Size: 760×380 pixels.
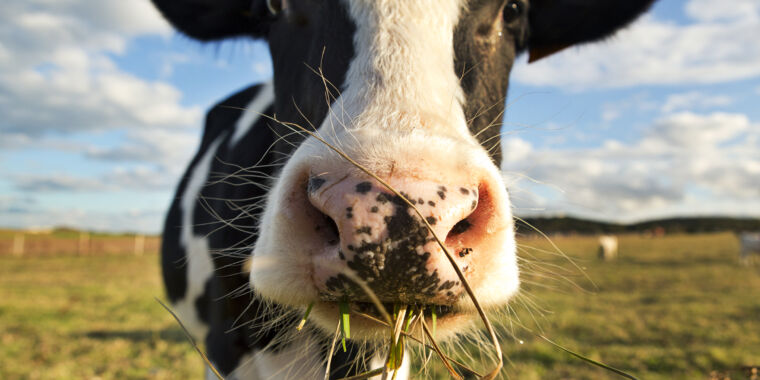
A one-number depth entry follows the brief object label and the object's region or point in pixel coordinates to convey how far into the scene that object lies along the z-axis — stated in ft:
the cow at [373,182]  1.12
